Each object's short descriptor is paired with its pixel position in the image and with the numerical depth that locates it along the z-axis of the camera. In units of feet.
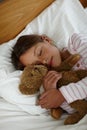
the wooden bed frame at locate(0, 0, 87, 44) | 5.27
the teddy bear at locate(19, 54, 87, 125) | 3.95
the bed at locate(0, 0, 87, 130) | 4.10
